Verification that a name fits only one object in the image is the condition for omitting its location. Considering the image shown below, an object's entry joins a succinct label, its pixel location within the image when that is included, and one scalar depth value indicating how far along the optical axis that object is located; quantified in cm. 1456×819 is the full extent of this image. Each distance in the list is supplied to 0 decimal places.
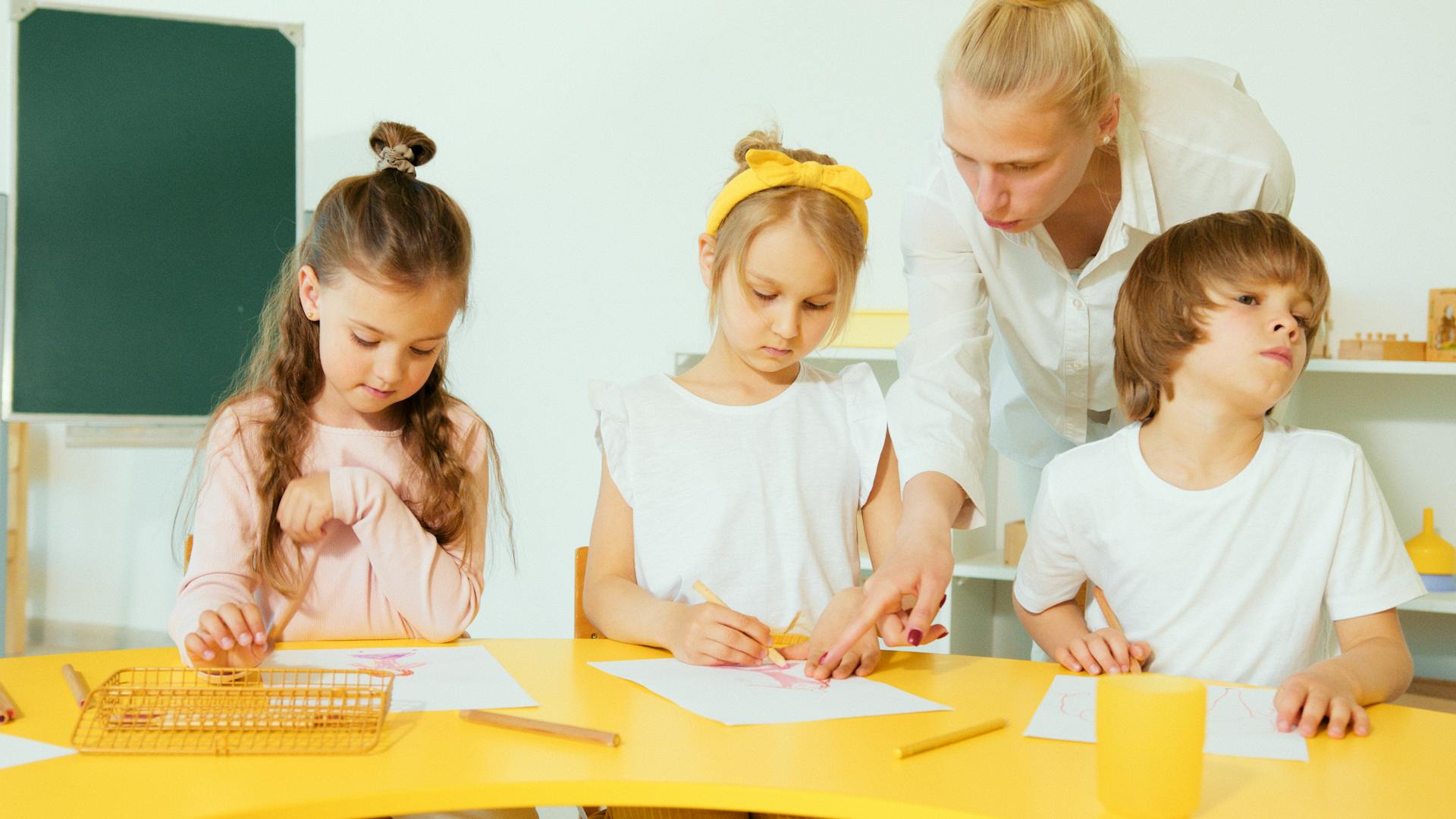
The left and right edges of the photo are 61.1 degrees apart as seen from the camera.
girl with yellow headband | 143
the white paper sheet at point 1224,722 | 90
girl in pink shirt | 139
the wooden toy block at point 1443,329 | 240
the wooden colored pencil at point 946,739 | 86
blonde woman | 126
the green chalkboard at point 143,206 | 269
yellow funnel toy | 244
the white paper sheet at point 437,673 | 100
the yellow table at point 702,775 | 77
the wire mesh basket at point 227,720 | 86
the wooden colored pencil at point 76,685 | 98
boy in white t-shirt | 124
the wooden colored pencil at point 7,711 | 92
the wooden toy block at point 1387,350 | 244
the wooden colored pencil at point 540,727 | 88
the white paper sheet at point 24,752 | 83
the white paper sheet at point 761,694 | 98
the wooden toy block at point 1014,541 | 264
